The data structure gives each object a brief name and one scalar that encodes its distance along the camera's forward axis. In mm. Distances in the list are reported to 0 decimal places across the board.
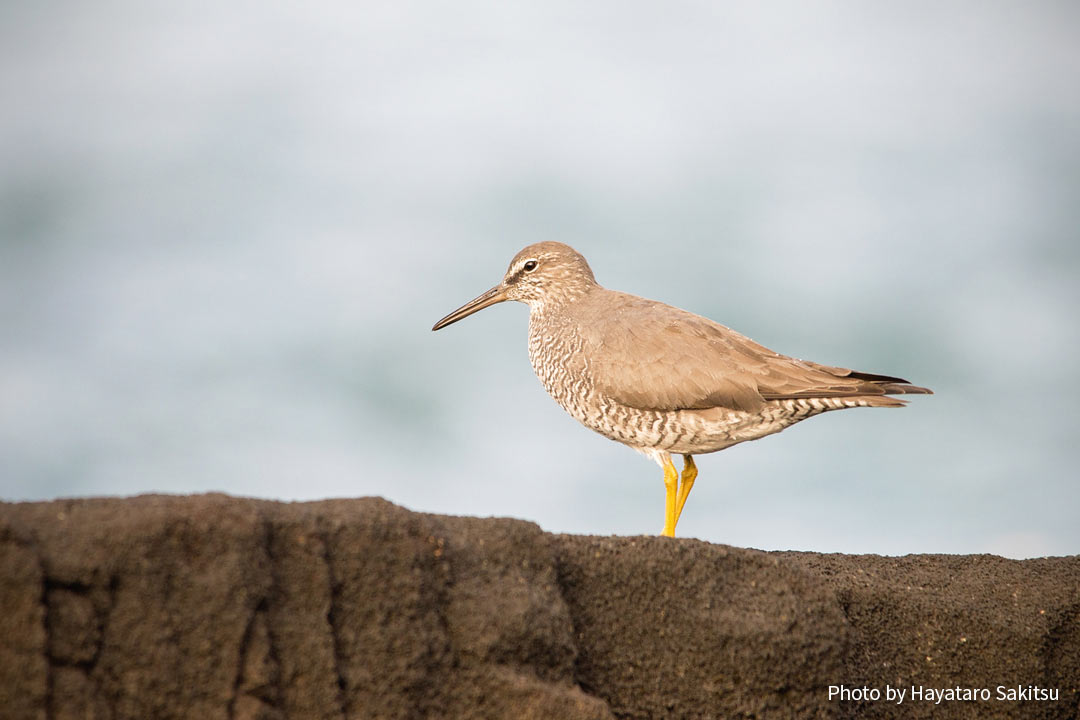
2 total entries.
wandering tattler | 15859
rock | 8711
